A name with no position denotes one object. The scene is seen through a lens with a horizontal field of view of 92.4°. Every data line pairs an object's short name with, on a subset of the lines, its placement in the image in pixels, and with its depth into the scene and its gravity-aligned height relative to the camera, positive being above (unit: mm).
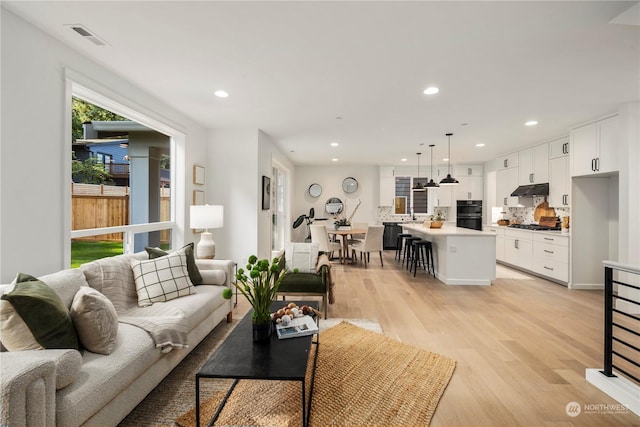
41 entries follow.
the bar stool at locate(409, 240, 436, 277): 5691 -748
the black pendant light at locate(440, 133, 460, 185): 5914 +637
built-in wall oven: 8633 +32
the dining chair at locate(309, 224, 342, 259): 6316 -481
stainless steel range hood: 5711 +477
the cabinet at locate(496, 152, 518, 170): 6676 +1212
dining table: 6731 -432
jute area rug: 1816 -1207
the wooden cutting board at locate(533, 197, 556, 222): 5945 +75
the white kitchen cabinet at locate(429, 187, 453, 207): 8742 +485
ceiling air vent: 2211 +1329
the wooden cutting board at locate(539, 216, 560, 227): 5777 -117
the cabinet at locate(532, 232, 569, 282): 5004 -705
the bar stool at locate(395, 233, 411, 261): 7476 -865
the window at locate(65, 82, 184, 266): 2838 +315
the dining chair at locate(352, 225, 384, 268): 6340 -556
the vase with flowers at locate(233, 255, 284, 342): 1883 -543
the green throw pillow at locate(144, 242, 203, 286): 2943 -485
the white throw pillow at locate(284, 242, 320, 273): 3779 -547
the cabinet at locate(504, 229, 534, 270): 5836 -673
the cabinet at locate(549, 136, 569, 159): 5262 +1190
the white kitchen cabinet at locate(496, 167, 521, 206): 6695 +650
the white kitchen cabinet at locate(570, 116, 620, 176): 4117 +974
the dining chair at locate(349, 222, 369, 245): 7916 -353
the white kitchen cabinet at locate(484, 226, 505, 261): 6758 -607
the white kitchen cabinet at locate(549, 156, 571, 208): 5230 +580
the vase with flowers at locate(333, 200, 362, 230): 7242 -281
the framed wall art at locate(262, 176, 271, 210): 5348 +363
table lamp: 3770 -121
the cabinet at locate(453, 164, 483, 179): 8695 +1254
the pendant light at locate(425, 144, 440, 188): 6308 +615
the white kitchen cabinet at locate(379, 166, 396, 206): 9047 +813
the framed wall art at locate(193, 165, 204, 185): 4617 +577
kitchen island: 4992 -721
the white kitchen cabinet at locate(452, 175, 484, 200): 8672 +742
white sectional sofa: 1202 -789
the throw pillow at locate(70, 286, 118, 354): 1697 -627
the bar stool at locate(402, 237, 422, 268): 6172 -663
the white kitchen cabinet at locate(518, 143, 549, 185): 5766 +987
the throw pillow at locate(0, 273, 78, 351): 1487 -551
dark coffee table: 1526 -803
